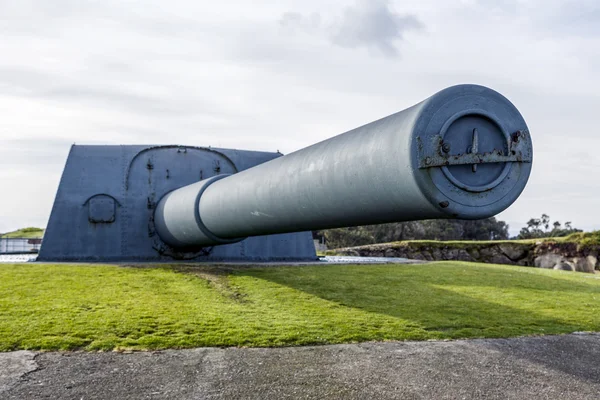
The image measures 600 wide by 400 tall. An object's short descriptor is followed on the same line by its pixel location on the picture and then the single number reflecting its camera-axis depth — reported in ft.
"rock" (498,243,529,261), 60.42
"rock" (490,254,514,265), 60.90
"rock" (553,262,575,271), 54.08
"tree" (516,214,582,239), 101.98
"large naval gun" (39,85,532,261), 9.23
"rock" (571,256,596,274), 52.11
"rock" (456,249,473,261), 61.16
